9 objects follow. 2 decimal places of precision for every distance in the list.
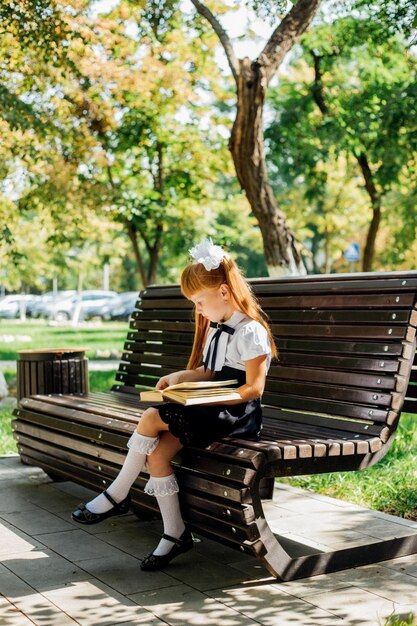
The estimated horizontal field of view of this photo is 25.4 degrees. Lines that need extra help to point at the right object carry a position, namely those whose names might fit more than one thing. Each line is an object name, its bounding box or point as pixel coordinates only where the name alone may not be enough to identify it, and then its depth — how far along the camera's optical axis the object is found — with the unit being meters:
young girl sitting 4.25
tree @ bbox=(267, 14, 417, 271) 16.25
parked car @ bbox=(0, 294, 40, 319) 48.19
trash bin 6.90
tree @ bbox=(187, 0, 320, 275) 9.07
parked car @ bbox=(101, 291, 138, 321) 42.41
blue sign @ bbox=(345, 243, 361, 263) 26.62
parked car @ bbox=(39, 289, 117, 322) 44.62
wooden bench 4.03
